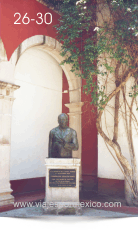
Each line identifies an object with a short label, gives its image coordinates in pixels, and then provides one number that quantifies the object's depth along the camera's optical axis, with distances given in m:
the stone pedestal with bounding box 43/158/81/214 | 4.56
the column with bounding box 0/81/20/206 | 5.35
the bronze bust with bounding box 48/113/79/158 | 4.75
